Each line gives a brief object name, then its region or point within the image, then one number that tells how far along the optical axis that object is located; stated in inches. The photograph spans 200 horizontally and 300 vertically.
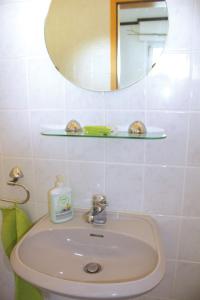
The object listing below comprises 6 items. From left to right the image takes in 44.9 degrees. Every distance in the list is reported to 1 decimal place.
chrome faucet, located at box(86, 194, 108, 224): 39.9
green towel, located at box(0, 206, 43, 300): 44.8
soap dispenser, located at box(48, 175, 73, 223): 40.3
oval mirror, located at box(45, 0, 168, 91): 35.8
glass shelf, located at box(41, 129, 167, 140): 35.9
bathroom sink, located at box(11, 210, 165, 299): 32.6
